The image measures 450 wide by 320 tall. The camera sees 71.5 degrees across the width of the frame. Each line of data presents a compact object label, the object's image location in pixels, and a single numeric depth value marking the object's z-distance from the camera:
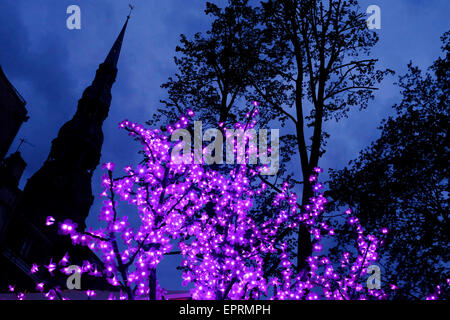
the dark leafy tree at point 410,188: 9.16
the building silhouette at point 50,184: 17.69
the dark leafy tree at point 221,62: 11.69
